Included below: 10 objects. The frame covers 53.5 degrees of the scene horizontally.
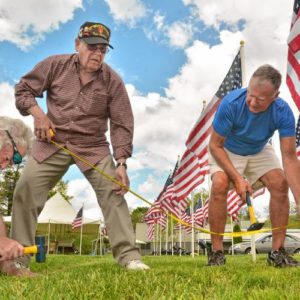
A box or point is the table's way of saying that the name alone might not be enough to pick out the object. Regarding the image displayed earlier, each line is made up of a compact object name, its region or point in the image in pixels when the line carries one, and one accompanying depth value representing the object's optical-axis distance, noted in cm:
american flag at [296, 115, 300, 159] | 548
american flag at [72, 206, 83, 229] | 1730
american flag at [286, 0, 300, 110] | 342
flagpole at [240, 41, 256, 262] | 575
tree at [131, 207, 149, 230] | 4804
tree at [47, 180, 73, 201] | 3504
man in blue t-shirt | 302
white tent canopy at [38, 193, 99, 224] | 1809
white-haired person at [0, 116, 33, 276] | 230
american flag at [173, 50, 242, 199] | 578
